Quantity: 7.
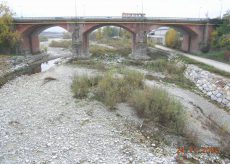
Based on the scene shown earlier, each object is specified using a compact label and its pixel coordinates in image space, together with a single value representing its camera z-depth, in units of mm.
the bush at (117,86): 15109
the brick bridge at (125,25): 37344
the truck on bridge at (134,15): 38266
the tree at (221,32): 33572
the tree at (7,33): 35062
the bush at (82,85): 16812
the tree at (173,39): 48625
